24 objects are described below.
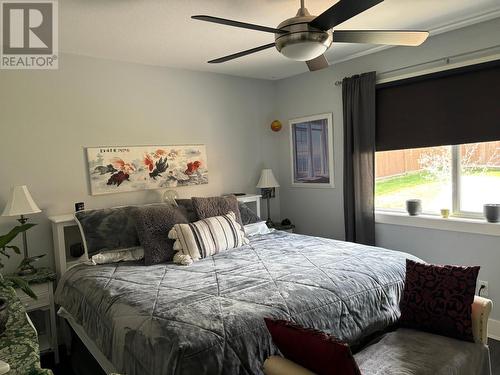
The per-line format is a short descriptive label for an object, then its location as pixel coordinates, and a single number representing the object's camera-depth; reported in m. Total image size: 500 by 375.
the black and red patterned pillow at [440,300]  1.96
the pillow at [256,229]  3.44
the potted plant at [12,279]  1.67
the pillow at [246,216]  3.53
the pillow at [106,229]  2.82
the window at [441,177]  2.96
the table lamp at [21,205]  2.64
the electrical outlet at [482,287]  2.88
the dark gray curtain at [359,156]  3.46
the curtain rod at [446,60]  2.73
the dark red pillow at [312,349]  1.28
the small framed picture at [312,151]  4.02
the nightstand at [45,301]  2.67
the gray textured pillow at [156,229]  2.74
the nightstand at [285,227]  4.15
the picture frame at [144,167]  3.26
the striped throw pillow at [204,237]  2.76
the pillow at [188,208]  3.19
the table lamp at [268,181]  4.18
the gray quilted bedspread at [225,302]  1.56
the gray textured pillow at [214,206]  3.17
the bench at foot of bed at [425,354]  1.65
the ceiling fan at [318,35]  1.72
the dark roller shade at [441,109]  2.78
